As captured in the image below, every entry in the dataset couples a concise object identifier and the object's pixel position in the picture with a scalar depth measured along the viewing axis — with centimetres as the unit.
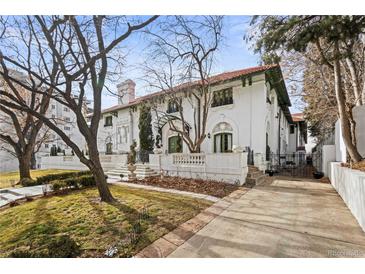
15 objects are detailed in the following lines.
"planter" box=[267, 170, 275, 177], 1028
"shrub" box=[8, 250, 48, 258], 278
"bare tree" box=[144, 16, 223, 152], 675
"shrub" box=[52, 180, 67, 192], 679
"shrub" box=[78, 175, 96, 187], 734
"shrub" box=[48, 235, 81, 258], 276
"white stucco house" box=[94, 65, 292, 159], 1001
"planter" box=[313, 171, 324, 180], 941
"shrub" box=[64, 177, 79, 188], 705
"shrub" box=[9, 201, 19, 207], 568
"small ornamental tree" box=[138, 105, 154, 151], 1397
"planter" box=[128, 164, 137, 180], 914
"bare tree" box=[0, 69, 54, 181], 902
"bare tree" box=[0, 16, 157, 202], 473
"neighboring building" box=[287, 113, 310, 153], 2238
